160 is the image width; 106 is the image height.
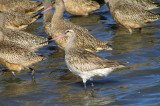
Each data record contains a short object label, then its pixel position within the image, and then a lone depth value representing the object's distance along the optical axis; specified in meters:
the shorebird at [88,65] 14.48
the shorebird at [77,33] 18.23
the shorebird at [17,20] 22.87
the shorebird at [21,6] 26.52
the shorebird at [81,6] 26.16
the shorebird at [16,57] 16.36
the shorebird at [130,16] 22.25
